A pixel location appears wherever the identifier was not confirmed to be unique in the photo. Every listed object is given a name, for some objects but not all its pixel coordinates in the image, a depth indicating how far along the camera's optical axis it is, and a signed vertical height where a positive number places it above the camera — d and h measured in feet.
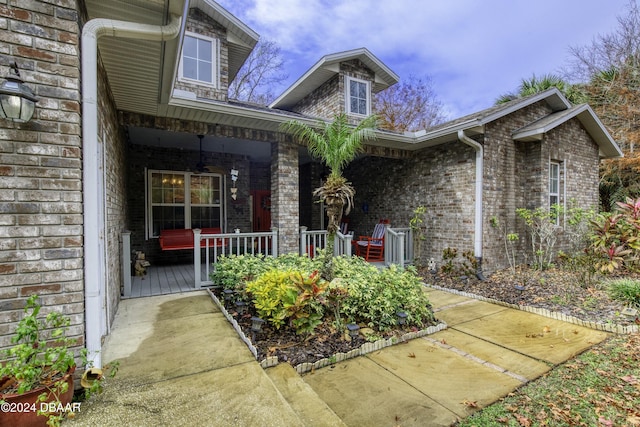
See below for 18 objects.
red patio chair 26.68 -3.15
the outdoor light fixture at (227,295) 14.97 -4.26
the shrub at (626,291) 15.21 -4.36
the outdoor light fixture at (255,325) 11.17 -4.28
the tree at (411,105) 55.98 +19.66
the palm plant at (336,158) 14.75 +2.54
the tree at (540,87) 35.12 +14.59
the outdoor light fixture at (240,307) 13.39 -4.32
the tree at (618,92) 36.35 +14.70
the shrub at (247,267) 15.34 -3.06
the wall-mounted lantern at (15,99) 6.37 +2.43
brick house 7.16 +3.32
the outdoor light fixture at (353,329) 11.47 -4.60
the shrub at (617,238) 17.98 -1.83
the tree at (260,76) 49.29 +22.56
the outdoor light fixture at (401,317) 12.75 -4.55
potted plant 6.01 -3.53
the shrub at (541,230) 21.95 -1.60
